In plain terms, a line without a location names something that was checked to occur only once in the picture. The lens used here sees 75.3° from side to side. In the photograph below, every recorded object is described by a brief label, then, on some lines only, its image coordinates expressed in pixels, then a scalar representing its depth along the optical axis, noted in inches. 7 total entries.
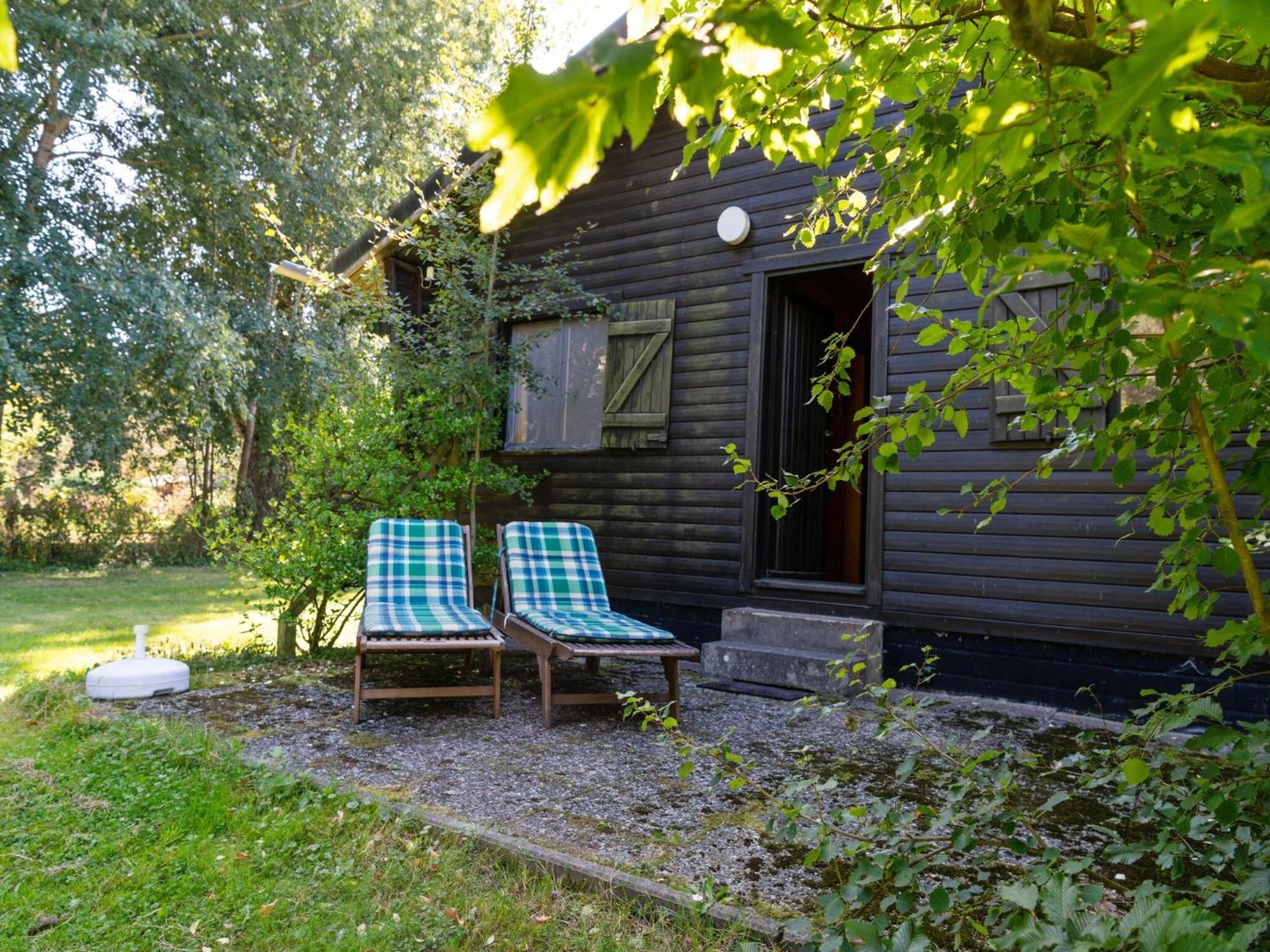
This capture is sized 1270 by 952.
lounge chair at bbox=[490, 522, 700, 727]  162.1
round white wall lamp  230.2
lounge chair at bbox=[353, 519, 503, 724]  158.9
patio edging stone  78.2
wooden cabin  181.6
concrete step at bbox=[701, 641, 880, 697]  192.7
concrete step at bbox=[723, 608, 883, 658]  200.7
